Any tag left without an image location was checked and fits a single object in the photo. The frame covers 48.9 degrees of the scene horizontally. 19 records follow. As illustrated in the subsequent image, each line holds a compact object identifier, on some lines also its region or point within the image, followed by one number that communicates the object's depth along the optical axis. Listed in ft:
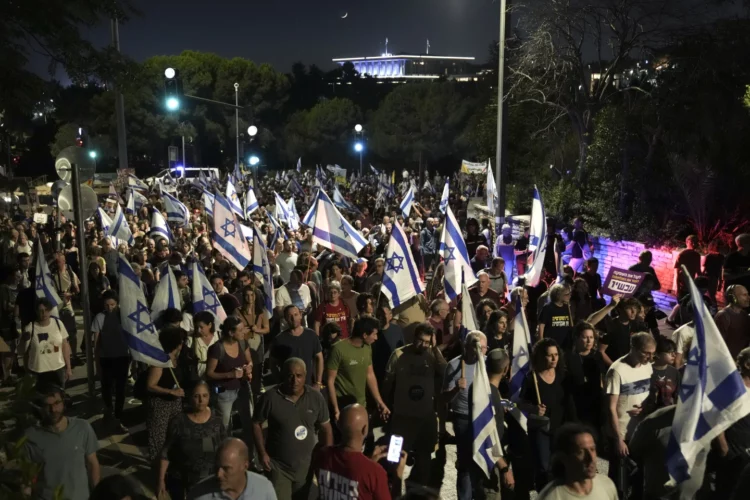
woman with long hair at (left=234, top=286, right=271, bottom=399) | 29.37
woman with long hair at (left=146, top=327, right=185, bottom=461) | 21.89
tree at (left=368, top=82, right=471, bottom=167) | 184.34
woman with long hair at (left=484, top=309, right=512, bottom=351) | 24.71
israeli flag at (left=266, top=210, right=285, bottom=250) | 50.00
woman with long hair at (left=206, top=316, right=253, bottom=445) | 23.31
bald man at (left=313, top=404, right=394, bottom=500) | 15.07
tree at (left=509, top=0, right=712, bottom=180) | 70.79
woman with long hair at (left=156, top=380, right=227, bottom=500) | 18.06
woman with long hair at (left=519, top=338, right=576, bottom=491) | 20.48
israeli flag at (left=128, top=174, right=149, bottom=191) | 78.14
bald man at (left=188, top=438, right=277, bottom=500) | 14.33
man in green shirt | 23.13
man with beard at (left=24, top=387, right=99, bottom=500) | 16.98
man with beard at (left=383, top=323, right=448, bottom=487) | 21.47
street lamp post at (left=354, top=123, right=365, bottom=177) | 131.14
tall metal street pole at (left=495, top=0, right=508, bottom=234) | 45.85
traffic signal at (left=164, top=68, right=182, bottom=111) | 56.75
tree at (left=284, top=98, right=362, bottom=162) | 208.13
